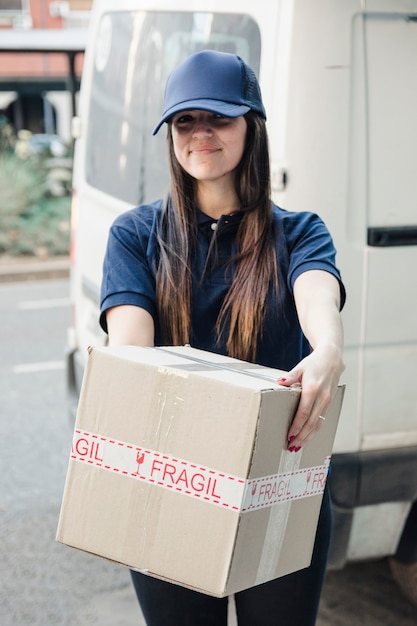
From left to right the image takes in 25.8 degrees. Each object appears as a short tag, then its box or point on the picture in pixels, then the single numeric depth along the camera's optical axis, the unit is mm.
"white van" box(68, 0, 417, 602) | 2461
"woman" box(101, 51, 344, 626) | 1772
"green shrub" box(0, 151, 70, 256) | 10219
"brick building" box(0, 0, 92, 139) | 23078
